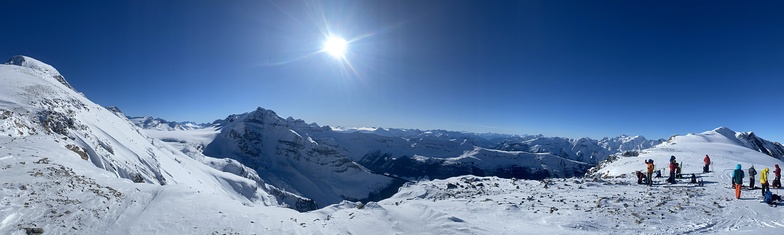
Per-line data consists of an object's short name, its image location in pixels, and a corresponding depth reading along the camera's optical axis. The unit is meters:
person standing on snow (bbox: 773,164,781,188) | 20.76
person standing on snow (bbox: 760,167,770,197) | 18.86
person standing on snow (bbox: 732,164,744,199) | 19.73
